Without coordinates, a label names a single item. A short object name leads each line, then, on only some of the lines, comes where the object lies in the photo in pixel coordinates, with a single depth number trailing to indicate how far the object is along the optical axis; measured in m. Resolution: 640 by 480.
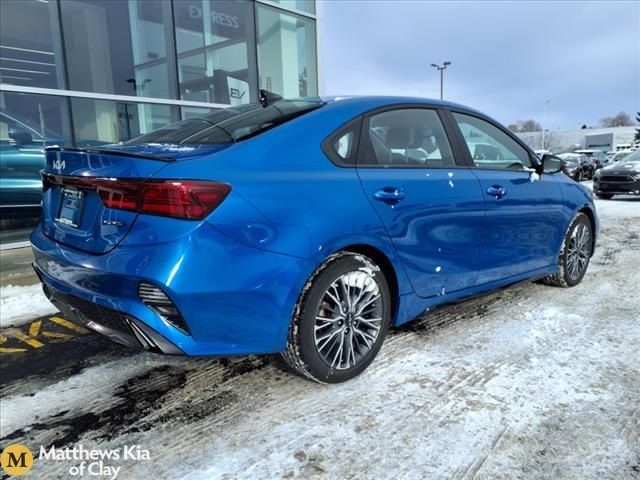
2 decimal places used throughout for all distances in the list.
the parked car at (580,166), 22.89
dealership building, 6.84
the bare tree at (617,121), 115.10
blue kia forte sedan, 1.97
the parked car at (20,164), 6.69
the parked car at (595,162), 26.43
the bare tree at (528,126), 99.91
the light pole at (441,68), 36.50
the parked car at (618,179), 11.91
